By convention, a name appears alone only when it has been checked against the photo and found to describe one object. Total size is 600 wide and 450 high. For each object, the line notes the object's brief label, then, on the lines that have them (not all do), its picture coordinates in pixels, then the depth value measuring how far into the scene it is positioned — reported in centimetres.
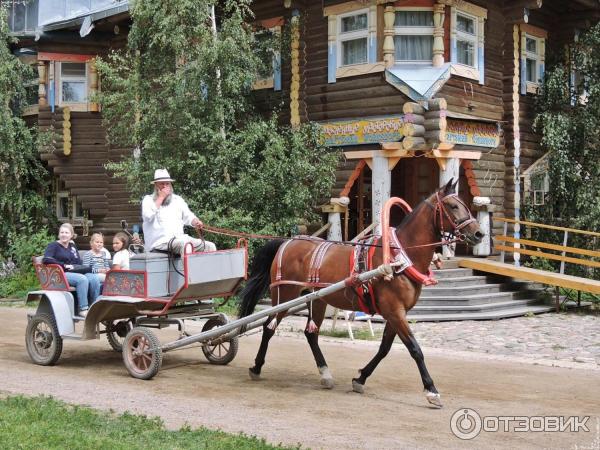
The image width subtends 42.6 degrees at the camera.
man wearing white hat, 877
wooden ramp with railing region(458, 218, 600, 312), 1474
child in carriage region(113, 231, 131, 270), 931
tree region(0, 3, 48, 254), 1947
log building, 1554
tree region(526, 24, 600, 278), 1727
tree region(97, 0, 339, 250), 1508
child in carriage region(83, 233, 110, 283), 961
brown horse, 758
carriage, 845
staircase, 1420
